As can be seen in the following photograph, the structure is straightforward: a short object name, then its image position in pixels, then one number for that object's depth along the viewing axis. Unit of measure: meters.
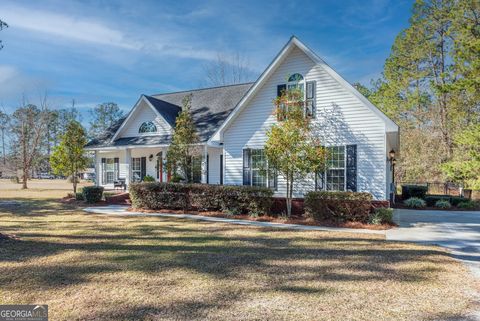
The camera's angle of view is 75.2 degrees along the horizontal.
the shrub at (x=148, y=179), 18.38
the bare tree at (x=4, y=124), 49.08
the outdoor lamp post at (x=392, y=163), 15.64
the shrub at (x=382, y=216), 10.41
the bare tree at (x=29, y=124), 33.25
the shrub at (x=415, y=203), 16.64
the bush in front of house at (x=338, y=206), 10.58
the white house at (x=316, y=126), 11.95
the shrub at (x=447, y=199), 17.02
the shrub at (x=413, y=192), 18.38
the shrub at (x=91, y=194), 16.58
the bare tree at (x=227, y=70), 33.16
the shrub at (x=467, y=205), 16.23
